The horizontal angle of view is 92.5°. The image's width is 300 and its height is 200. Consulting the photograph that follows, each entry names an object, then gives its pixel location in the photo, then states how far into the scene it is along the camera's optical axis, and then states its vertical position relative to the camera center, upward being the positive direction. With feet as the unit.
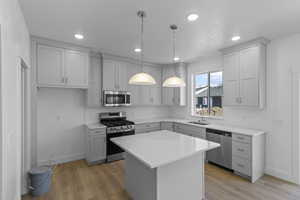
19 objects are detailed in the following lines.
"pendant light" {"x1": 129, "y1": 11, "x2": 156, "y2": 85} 7.00 +1.01
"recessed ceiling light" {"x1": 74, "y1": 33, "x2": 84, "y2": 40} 9.12 +4.10
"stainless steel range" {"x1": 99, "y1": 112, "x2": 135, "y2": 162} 12.03 -2.60
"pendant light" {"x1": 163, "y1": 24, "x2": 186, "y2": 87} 7.97 +0.98
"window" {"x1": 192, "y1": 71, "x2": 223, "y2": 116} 13.66 +0.55
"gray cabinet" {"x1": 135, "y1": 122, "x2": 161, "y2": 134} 13.96 -2.81
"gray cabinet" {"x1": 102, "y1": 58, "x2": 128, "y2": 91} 12.94 +2.26
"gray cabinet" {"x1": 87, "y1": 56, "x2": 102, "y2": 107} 12.38 +1.40
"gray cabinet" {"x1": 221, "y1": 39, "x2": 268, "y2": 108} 9.73 +1.83
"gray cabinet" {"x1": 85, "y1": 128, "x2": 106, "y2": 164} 11.43 -3.70
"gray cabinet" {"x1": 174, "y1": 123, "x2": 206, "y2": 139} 12.26 -2.85
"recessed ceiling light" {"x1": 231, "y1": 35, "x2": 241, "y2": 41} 9.37 +4.07
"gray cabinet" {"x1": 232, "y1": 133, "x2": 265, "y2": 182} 9.26 -3.79
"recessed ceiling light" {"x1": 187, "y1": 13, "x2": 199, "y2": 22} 6.82 +4.02
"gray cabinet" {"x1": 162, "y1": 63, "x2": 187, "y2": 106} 15.73 +1.04
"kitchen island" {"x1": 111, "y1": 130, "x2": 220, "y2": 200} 5.85 -3.19
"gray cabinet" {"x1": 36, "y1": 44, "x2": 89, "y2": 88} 9.80 +2.37
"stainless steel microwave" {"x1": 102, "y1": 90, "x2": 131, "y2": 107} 12.85 +0.13
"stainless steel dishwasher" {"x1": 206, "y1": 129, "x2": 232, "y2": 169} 10.51 -3.79
